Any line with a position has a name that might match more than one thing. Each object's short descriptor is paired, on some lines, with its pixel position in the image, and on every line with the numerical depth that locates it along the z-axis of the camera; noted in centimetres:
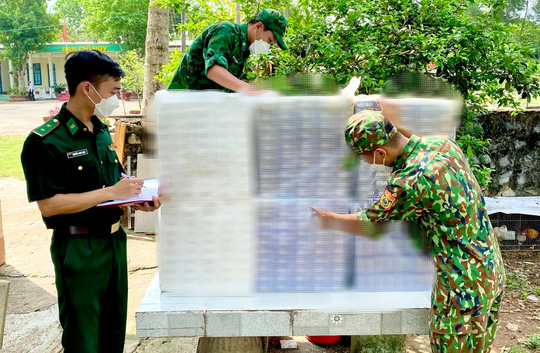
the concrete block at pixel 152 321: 200
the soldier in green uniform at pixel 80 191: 215
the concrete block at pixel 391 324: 206
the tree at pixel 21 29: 3125
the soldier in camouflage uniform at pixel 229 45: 257
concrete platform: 201
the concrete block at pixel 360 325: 204
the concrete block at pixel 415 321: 206
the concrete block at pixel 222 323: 201
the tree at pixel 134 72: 1483
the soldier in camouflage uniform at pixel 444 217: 186
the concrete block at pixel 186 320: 200
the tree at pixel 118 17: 2720
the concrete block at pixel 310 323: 202
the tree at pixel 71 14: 4581
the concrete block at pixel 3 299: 226
